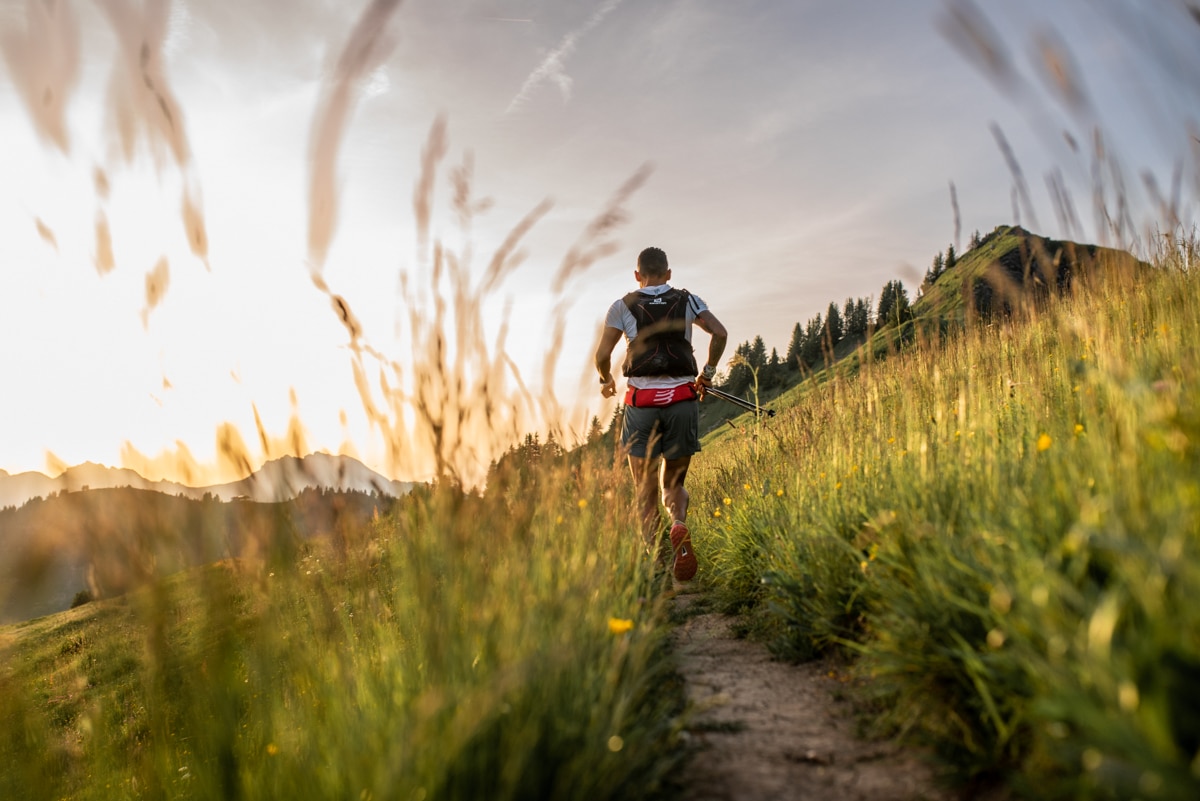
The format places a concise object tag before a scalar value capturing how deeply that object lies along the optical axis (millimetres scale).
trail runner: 5246
